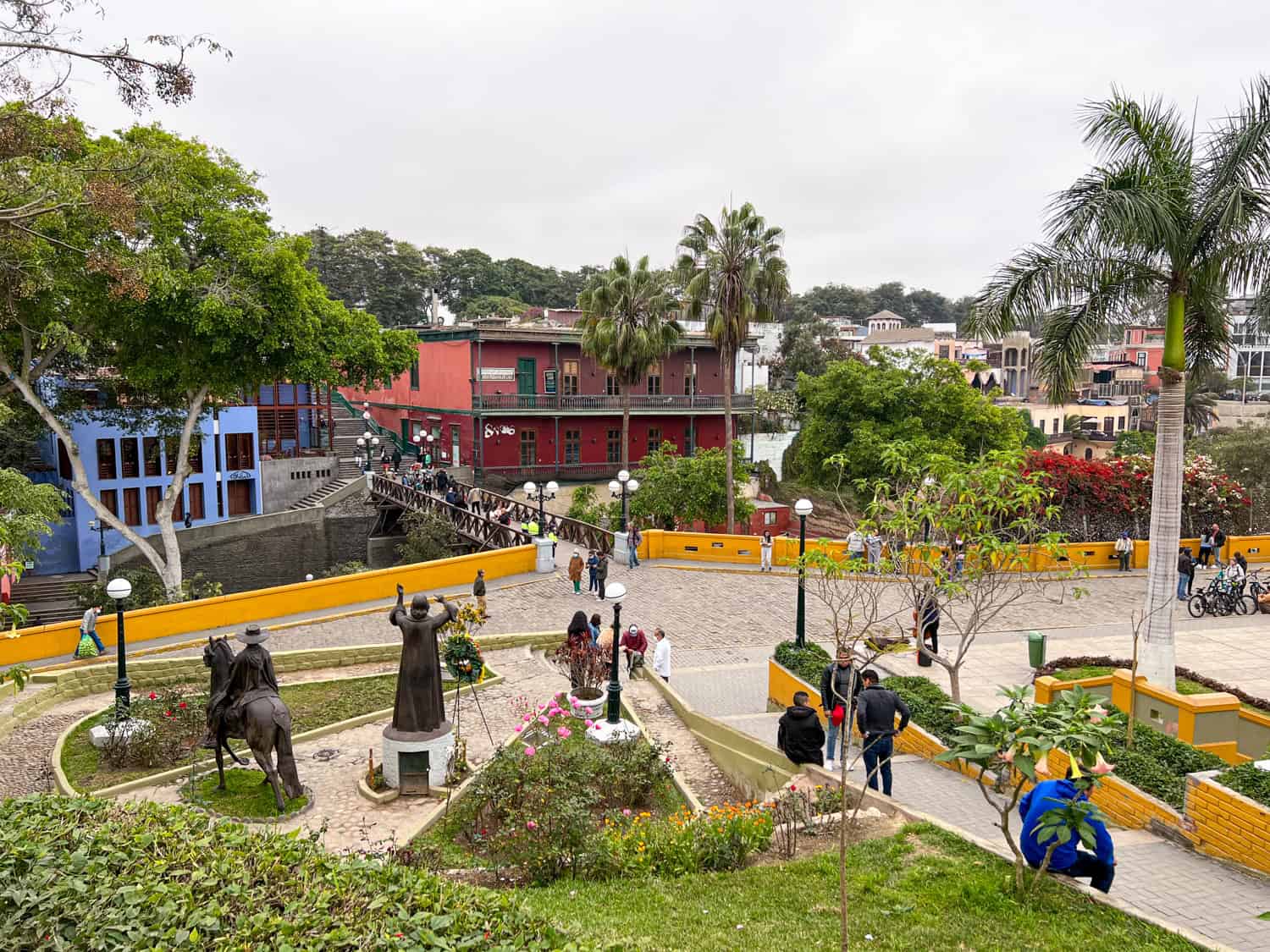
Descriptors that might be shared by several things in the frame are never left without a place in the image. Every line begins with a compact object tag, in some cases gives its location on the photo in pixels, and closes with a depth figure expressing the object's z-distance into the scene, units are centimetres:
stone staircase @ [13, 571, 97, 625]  2667
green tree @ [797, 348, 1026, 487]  3189
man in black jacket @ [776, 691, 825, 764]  1006
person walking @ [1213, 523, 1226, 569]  2511
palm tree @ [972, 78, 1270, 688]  1202
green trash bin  1617
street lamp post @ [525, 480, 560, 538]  2495
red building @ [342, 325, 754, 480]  3966
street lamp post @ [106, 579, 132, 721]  1241
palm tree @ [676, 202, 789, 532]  2641
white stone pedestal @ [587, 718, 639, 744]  1207
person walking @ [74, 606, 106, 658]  1727
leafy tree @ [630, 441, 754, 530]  2864
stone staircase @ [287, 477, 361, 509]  3731
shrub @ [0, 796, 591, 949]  488
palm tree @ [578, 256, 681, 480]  3142
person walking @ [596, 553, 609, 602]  2181
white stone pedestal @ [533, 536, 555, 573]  2425
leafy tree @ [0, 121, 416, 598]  1956
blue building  3094
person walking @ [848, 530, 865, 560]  2205
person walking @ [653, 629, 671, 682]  1553
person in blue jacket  634
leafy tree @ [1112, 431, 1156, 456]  4851
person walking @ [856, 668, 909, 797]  948
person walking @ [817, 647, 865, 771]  1041
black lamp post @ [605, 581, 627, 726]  1252
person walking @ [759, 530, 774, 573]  2477
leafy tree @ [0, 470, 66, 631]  1163
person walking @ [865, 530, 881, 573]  2189
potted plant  1370
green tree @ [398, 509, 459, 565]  2952
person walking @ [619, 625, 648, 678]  1569
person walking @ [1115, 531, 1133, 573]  2523
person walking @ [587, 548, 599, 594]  2195
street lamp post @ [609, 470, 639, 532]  2459
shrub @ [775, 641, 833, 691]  1385
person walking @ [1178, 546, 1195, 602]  2106
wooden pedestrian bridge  2650
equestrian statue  1018
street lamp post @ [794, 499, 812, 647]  1484
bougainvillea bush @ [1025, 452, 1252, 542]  2767
